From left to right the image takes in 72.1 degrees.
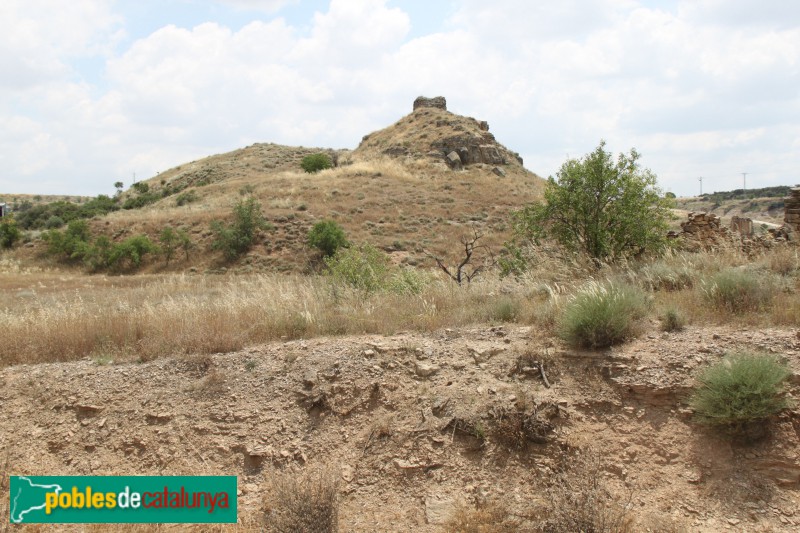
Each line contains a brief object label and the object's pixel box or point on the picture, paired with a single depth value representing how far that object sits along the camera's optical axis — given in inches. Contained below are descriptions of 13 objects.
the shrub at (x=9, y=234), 1373.0
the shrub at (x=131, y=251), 1211.2
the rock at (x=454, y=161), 1882.1
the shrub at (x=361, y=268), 357.7
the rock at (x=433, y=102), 2412.6
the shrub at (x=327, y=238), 1146.0
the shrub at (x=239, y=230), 1219.9
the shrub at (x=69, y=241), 1266.0
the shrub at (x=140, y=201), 2047.2
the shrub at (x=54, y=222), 1679.1
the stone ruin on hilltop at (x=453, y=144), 1943.9
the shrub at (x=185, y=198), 1766.6
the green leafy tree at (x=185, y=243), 1251.2
